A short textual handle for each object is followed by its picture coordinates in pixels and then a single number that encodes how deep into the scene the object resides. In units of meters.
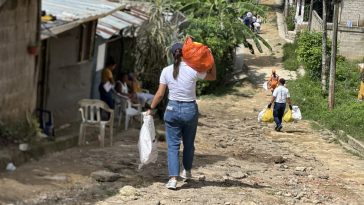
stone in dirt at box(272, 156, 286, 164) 12.02
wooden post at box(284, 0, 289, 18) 40.20
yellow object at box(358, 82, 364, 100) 21.75
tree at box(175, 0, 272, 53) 25.22
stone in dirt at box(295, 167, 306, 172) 11.11
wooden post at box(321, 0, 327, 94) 22.95
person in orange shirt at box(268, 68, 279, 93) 22.04
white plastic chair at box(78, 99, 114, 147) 10.88
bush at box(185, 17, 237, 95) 23.67
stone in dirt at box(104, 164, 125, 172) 8.74
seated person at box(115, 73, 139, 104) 13.89
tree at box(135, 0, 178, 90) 16.14
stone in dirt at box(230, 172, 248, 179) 9.09
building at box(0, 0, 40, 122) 8.90
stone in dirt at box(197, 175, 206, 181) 8.43
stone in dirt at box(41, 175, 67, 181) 7.87
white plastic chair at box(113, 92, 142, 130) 13.41
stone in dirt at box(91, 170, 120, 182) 7.97
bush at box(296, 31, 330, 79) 25.06
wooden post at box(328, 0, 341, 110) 20.79
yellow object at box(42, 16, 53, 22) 10.68
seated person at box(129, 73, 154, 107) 14.30
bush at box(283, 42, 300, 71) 27.75
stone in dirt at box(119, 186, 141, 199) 7.23
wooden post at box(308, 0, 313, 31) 32.44
